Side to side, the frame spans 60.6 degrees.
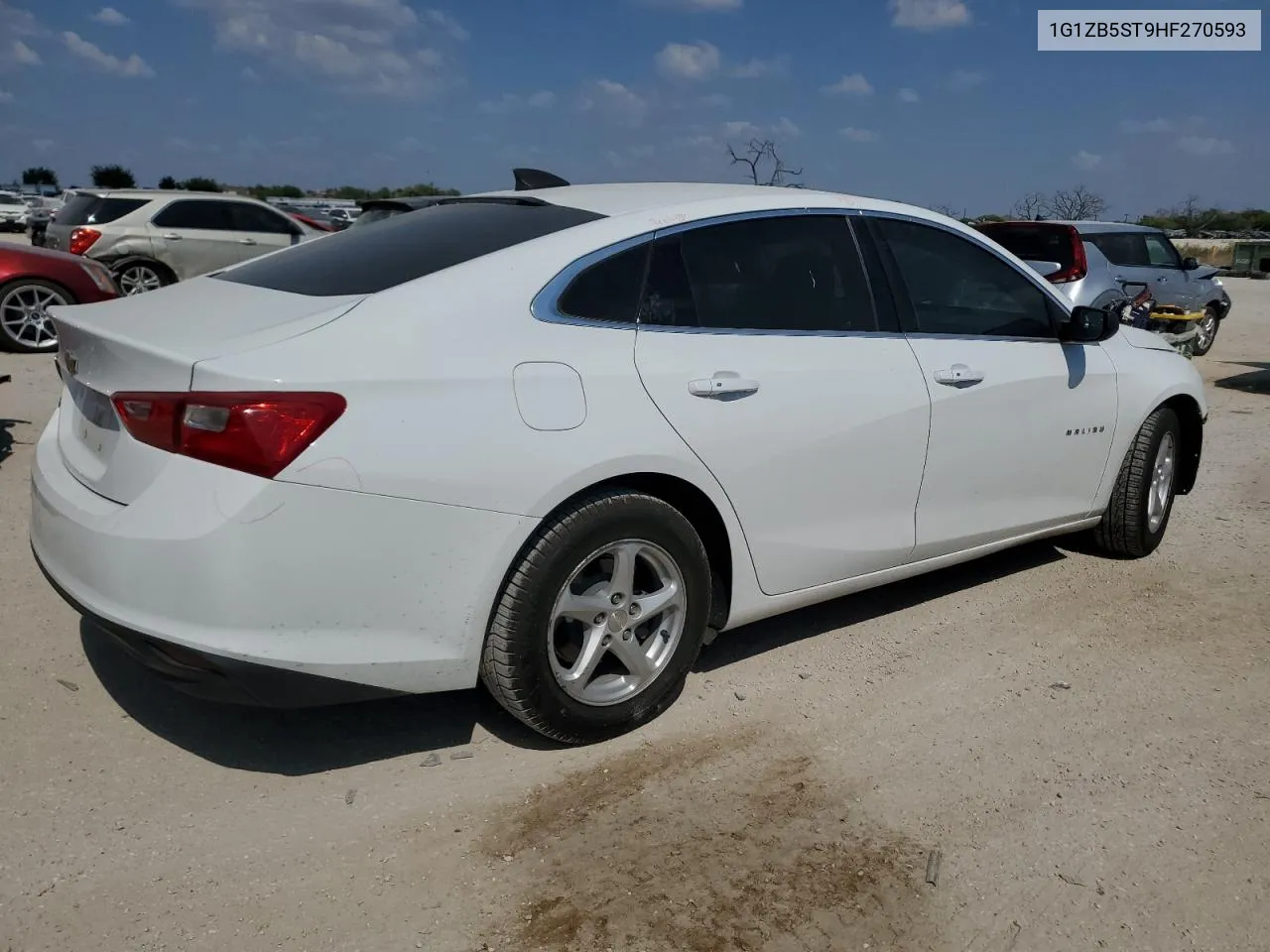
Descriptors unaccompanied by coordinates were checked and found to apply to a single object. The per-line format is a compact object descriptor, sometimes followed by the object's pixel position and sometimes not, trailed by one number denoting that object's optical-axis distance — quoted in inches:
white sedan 103.6
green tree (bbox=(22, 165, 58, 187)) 2997.0
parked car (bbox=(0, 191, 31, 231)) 1547.7
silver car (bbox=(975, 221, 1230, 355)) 467.8
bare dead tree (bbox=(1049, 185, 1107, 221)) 1360.7
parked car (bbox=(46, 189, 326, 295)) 514.9
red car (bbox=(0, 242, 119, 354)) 397.4
